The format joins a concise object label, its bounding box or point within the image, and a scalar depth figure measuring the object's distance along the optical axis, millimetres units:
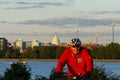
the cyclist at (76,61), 7232
